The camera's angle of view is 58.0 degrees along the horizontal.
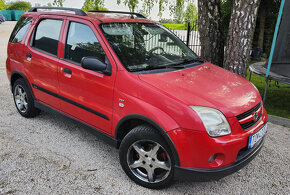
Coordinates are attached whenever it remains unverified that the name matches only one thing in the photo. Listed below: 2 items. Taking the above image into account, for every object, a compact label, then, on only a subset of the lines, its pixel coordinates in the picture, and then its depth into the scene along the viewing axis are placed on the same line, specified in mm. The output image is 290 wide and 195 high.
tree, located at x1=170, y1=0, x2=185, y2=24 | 8742
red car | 2492
